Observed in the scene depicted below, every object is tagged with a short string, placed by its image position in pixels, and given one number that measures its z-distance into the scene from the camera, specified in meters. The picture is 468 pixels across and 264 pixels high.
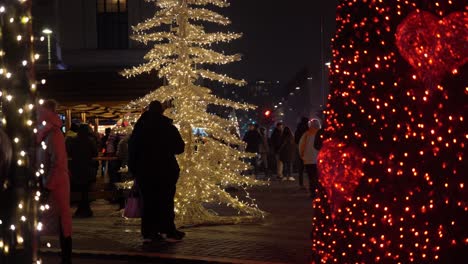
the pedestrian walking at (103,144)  23.34
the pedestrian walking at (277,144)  25.72
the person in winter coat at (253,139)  26.28
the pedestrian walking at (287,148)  24.48
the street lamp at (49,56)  29.95
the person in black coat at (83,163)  15.01
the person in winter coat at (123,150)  14.88
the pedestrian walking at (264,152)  27.39
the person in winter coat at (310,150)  16.70
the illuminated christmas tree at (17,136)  4.00
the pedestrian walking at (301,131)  20.69
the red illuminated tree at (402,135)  5.01
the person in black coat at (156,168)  11.02
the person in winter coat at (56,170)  8.67
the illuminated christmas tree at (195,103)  13.27
